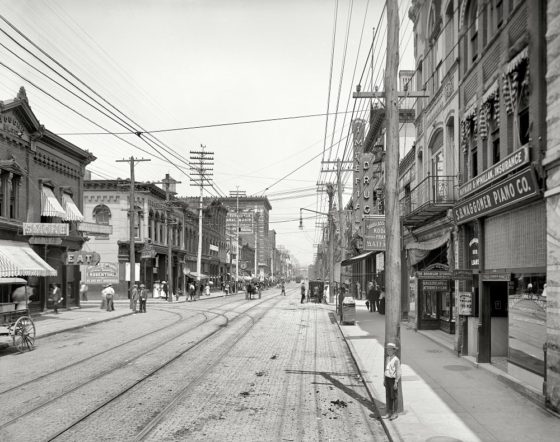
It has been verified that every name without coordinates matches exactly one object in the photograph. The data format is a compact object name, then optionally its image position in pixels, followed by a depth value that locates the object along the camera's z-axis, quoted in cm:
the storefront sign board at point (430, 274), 1688
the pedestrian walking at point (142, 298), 3093
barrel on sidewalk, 2306
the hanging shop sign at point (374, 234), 2041
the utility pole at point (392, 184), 912
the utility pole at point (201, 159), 4866
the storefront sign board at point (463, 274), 1345
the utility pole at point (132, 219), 3227
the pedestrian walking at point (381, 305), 2788
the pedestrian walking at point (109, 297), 3069
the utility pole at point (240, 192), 7907
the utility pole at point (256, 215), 6755
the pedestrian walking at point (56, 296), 2808
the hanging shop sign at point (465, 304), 1353
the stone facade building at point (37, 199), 2384
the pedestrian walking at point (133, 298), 3155
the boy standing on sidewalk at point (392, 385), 841
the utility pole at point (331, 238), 4025
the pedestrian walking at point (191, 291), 4560
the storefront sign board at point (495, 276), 1130
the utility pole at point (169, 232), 4238
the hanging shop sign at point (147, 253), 4331
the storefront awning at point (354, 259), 3491
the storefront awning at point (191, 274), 5218
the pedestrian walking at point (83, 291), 3991
